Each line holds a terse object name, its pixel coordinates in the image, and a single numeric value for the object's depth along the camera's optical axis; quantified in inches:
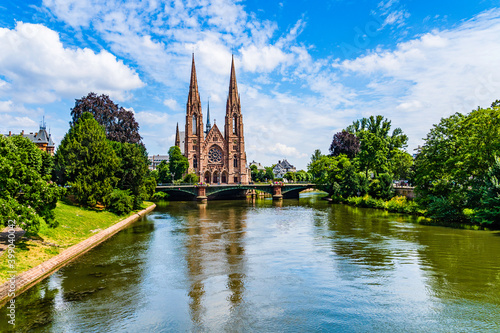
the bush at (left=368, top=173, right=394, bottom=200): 1962.4
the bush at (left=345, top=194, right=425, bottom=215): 1574.8
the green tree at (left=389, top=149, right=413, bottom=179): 2421.6
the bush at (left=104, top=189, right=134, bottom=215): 1469.0
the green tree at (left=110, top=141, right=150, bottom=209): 1702.8
